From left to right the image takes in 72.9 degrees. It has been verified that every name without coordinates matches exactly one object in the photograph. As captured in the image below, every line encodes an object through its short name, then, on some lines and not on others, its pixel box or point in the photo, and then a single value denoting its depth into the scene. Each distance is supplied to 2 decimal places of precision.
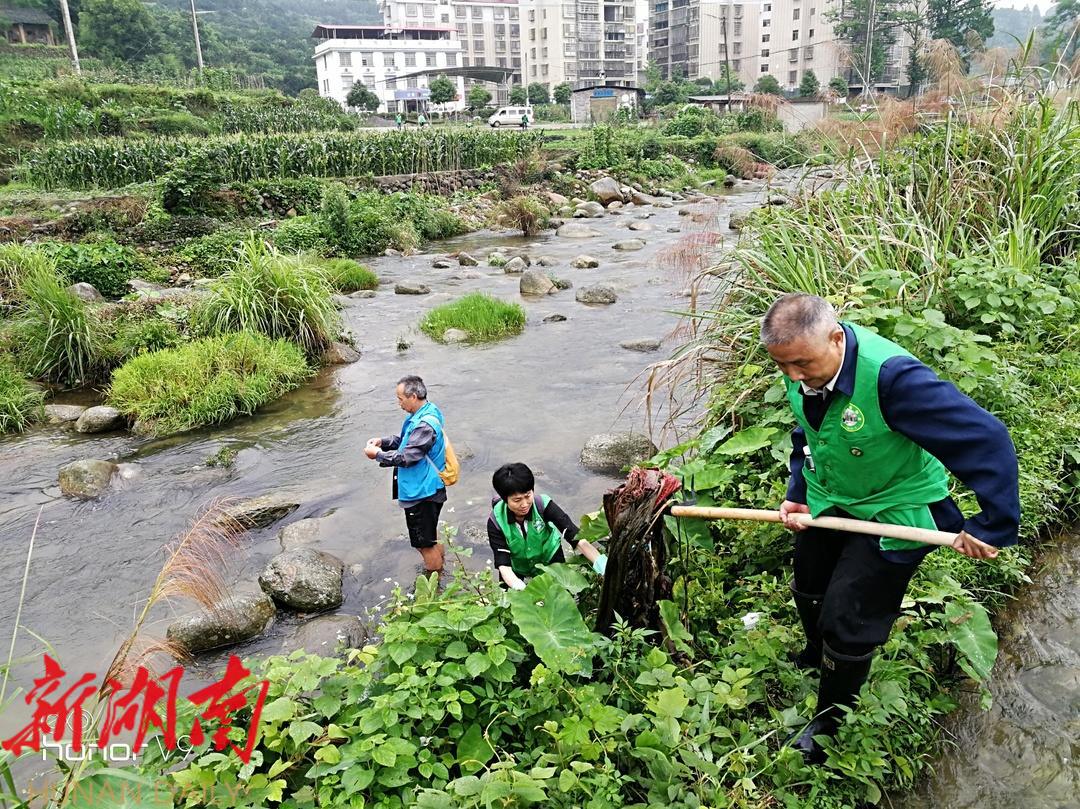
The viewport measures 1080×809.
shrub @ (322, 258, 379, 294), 13.73
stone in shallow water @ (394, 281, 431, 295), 13.59
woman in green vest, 3.83
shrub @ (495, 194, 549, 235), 20.14
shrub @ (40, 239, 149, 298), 11.51
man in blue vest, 4.68
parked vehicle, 45.59
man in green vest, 2.19
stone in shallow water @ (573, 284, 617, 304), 12.82
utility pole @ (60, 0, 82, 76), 36.30
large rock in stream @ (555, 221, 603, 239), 19.64
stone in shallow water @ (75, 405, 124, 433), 7.86
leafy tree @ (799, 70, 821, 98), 43.66
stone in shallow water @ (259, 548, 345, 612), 4.95
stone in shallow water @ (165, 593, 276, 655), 4.55
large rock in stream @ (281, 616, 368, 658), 4.53
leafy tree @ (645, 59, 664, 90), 57.86
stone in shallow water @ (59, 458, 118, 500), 6.61
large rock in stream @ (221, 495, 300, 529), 5.97
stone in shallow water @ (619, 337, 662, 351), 10.26
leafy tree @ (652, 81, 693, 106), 53.66
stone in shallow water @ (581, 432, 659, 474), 6.79
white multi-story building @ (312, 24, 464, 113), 70.56
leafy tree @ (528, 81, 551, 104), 63.19
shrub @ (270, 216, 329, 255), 15.55
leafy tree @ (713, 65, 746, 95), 56.50
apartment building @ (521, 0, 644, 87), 76.00
